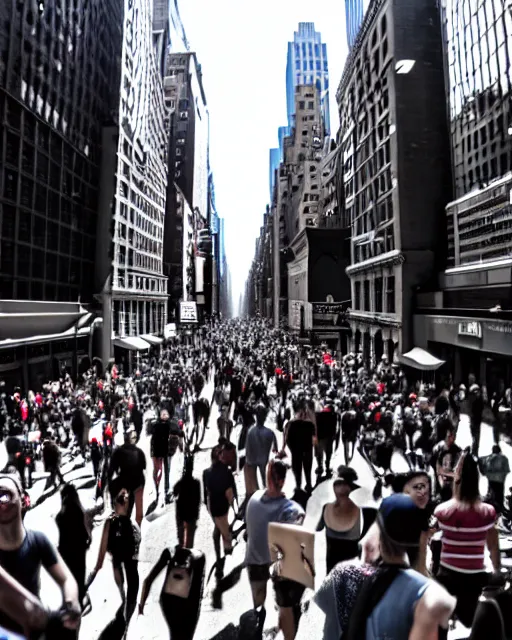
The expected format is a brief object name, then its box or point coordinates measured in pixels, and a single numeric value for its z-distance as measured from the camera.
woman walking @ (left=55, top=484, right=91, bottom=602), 5.57
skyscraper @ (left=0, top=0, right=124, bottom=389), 34.09
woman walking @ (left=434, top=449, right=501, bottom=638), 4.73
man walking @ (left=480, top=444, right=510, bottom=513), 8.52
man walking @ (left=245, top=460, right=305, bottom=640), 4.95
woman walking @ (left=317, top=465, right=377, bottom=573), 5.42
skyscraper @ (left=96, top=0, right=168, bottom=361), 51.94
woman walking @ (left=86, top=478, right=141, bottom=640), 5.76
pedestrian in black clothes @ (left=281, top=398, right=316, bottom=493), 10.08
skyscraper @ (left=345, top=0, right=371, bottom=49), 59.85
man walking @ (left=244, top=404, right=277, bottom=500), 9.55
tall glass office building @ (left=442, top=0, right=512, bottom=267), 27.83
